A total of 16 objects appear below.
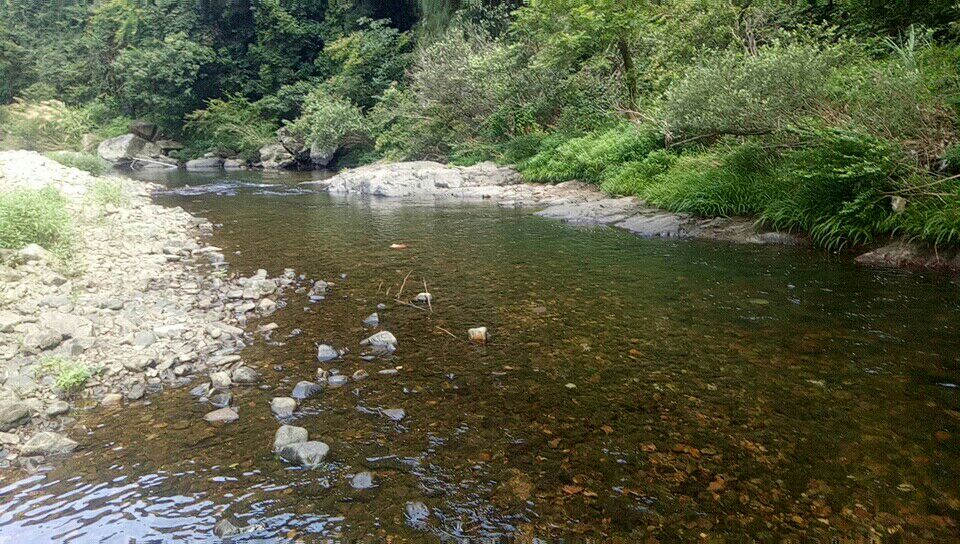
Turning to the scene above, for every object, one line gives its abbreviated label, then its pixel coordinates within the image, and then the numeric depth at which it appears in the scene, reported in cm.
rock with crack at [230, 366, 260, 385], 486
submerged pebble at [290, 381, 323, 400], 457
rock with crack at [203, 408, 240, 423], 420
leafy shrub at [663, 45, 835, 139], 994
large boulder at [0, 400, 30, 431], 396
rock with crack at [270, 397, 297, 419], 427
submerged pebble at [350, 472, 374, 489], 339
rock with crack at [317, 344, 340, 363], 534
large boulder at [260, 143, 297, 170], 3447
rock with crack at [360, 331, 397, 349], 566
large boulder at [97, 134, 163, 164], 3800
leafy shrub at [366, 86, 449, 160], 2594
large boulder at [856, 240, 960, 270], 783
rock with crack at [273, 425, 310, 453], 381
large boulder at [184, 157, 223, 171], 3653
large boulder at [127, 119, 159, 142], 4219
